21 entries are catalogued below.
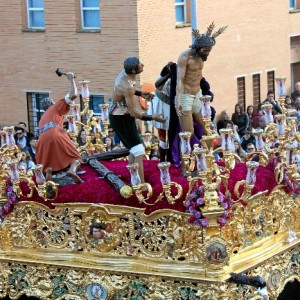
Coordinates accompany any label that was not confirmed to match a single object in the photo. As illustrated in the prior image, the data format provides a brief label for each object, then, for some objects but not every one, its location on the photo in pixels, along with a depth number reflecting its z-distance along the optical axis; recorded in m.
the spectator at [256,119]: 26.44
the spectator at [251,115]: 27.45
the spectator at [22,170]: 17.83
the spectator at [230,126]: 24.04
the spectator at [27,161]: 21.26
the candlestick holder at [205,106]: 16.70
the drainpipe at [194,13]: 26.34
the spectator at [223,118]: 27.31
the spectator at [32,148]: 23.06
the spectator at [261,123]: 23.23
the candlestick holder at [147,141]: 19.44
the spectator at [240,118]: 27.26
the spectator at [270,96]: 26.31
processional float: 16.22
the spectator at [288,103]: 27.21
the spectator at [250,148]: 21.56
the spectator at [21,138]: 24.13
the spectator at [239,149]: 21.23
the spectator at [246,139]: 22.94
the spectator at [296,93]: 29.92
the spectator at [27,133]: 25.77
